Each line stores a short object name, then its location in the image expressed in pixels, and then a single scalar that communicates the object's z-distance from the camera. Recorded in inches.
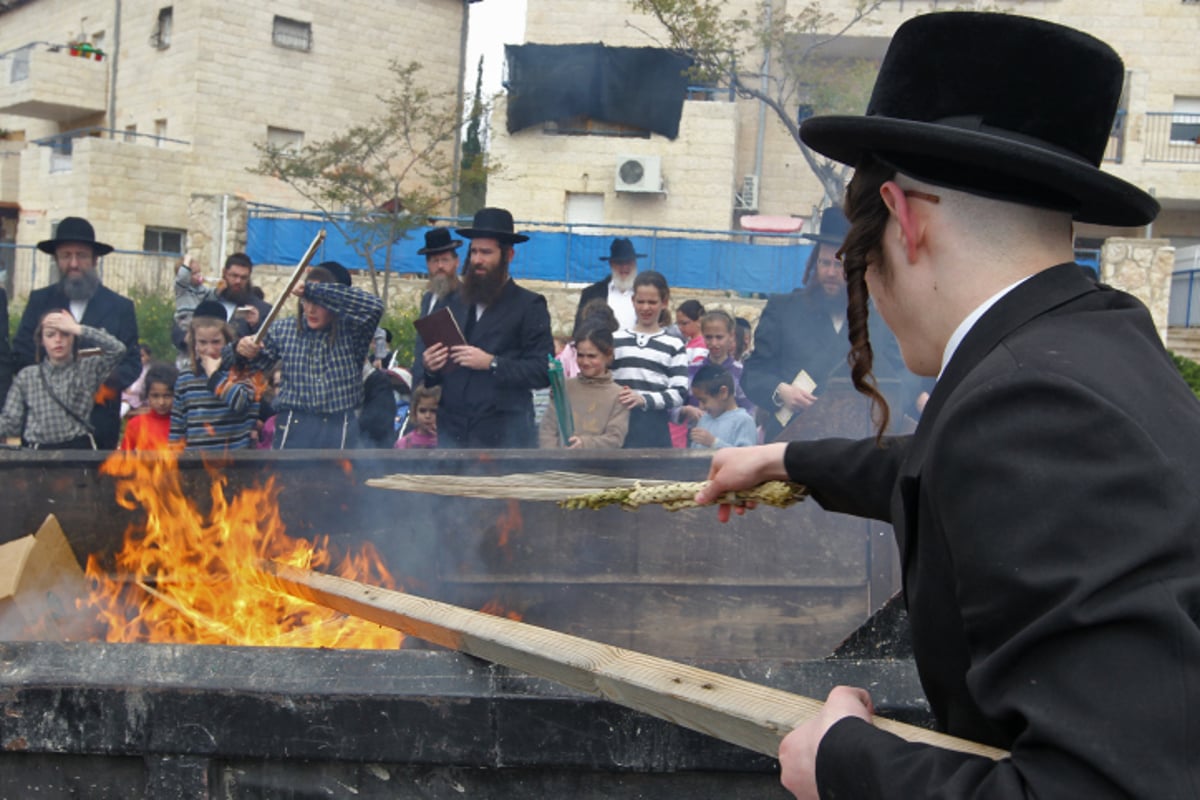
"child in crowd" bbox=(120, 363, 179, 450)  253.3
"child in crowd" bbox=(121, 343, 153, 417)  329.4
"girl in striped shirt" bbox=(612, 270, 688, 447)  253.8
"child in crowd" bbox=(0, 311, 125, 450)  245.8
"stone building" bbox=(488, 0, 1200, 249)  953.5
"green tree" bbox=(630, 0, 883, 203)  777.6
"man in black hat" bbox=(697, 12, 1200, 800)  42.9
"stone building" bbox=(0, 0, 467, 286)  1107.3
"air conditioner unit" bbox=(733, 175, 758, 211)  1026.1
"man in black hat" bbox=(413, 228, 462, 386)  280.7
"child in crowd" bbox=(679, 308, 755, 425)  311.6
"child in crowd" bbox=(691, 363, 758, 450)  264.7
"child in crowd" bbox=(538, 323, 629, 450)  244.7
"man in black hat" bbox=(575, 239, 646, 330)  342.0
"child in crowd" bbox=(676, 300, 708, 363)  339.0
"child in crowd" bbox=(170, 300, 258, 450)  236.1
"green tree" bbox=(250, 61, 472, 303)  830.5
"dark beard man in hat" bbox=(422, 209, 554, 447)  236.2
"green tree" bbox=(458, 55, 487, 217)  952.3
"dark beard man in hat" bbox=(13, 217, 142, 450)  254.8
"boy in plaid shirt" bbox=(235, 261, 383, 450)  237.3
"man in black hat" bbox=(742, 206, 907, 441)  236.4
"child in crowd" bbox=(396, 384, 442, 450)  274.5
